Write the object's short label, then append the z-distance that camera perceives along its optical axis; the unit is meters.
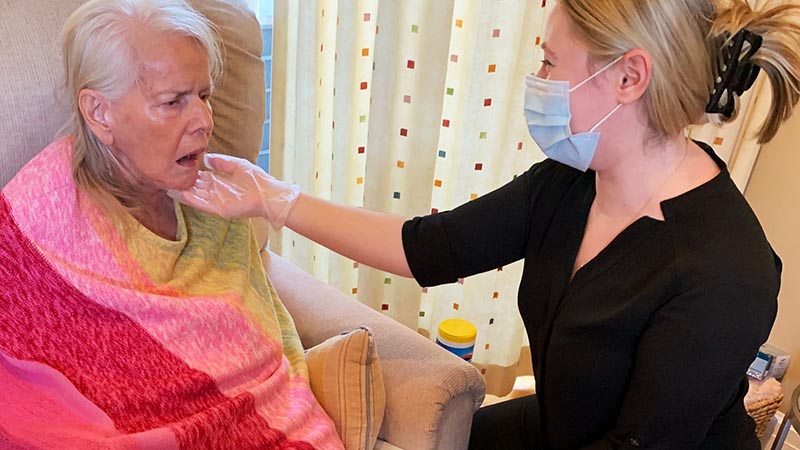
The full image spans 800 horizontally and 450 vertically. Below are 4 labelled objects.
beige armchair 1.17
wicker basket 1.97
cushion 1.26
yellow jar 1.71
